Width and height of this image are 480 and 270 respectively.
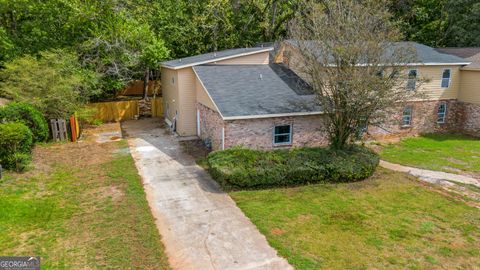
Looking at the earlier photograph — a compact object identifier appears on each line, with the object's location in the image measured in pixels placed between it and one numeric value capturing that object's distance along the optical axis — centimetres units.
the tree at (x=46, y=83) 1889
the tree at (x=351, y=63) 1402
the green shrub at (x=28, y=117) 1628
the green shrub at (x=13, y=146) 1352
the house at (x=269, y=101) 1634
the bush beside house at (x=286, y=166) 1305
